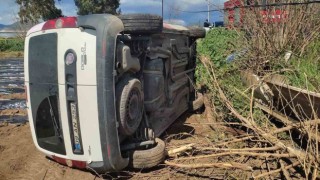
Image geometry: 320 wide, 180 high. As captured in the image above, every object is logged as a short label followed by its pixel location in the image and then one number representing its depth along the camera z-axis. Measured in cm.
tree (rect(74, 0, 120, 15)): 3251
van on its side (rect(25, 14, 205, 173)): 252
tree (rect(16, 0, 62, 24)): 3245
